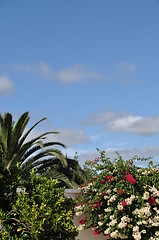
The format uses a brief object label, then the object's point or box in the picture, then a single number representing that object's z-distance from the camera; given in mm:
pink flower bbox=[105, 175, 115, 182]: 6577
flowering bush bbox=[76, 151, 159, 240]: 6201
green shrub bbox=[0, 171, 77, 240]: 3500
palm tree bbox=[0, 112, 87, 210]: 13055
